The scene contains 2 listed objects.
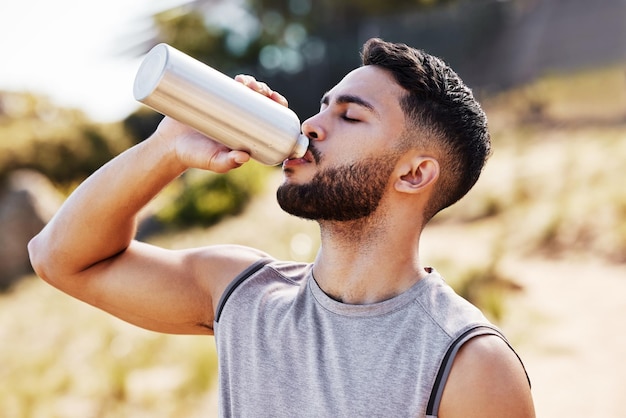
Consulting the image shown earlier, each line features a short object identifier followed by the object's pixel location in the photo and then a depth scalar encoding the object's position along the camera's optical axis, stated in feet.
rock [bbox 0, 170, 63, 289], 35.01
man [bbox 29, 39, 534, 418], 5.60
